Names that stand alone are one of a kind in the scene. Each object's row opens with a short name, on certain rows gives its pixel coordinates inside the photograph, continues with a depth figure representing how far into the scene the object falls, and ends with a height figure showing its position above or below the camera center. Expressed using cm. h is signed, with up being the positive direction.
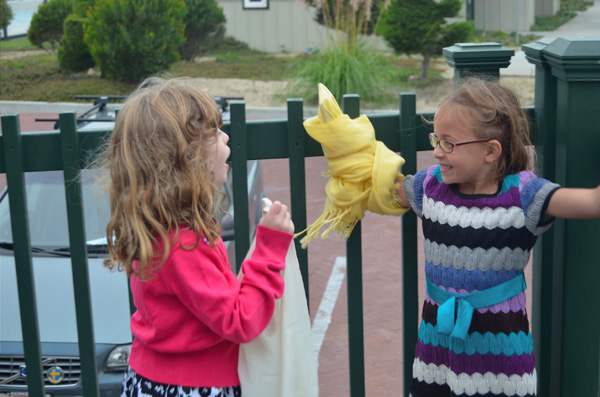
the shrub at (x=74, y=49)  1510 +5
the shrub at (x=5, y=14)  2141 +112
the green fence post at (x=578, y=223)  224 -56
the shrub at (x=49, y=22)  1753 +71
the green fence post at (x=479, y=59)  240 -6
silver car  367 -127
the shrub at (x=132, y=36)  1388 +25
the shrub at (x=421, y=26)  1400 +25
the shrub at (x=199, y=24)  1769 +57
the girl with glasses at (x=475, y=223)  207 -49
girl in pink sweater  178 -46
